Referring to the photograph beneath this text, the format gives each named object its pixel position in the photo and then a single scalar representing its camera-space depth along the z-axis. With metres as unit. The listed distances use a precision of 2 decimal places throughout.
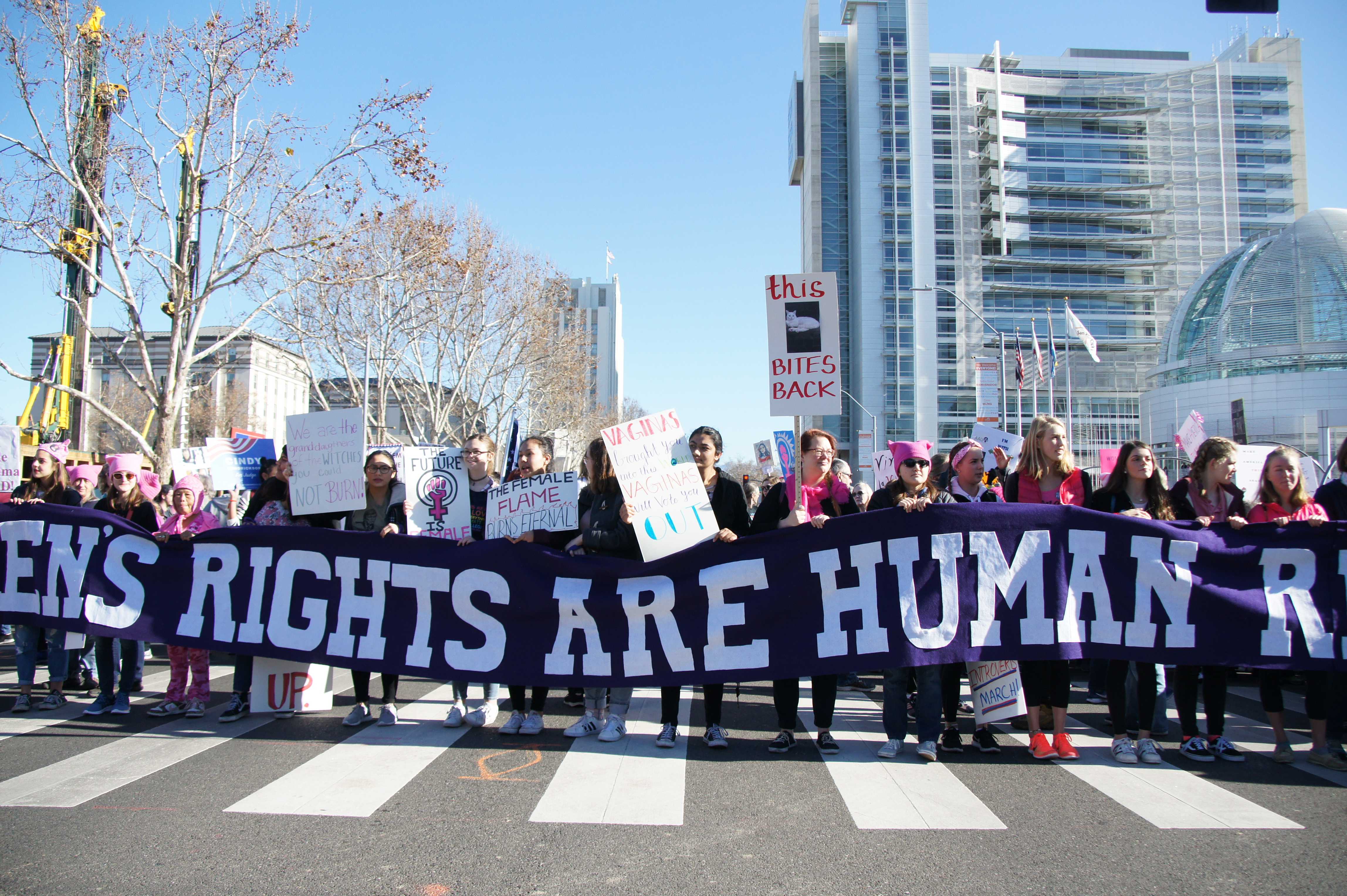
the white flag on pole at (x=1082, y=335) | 32.28
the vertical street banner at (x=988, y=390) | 29.45
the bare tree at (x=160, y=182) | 14.00
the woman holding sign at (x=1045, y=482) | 5.86
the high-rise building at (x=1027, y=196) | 78.69
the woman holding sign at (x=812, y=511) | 5.92
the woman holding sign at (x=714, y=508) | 5.99
